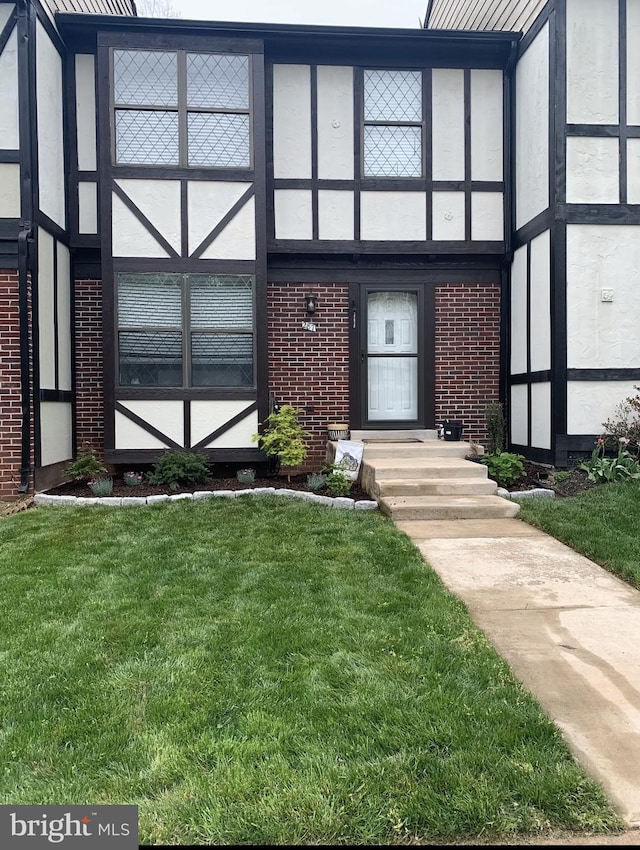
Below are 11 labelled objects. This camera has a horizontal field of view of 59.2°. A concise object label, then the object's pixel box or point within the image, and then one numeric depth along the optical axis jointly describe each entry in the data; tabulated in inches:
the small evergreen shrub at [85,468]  274.2
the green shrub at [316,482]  257.8
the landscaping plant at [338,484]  250.4
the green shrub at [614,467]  255.8
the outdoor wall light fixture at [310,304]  314.7
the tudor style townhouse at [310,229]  266.2
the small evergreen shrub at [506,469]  262.0
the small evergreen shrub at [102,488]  250.9
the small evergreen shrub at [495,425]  311.4
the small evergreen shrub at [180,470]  264.2
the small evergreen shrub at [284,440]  270.1
